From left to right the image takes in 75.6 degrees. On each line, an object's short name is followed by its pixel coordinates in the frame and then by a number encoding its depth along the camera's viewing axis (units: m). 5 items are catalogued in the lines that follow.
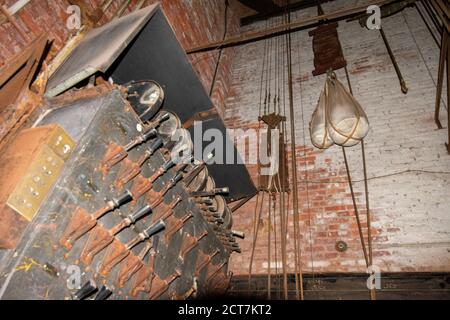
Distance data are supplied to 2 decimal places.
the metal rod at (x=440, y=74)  2.75
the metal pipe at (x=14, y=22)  1.99
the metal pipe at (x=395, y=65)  3.91
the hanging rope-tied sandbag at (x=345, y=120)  3.35
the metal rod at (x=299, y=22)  2.75
